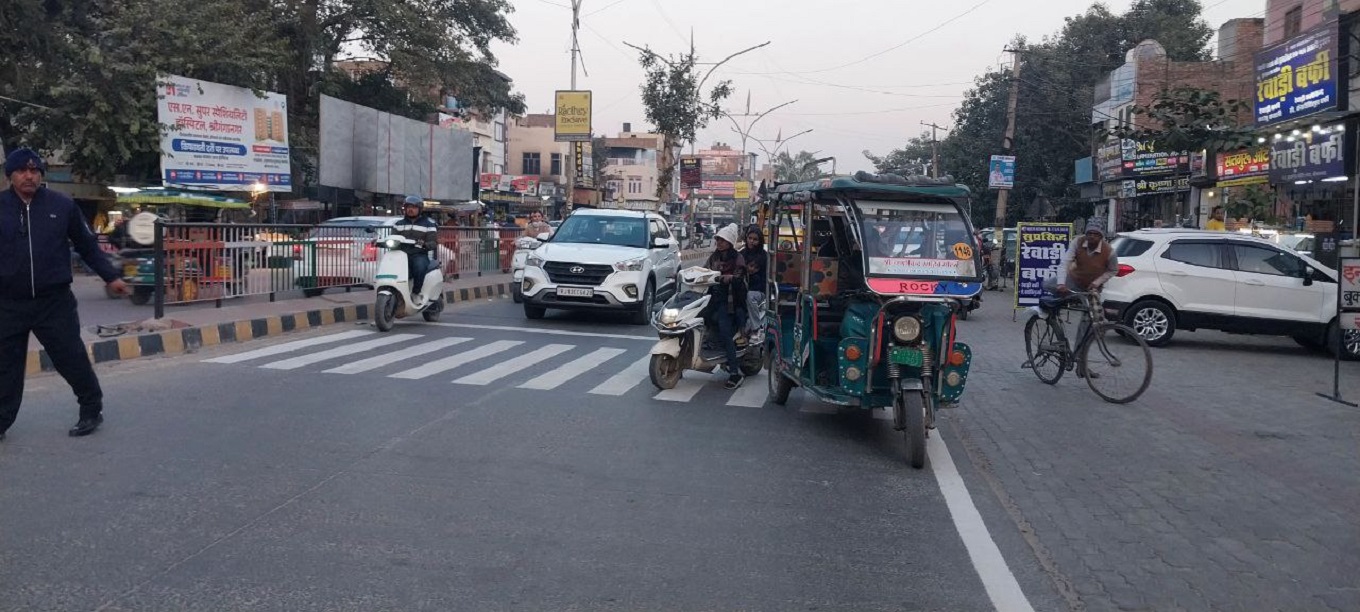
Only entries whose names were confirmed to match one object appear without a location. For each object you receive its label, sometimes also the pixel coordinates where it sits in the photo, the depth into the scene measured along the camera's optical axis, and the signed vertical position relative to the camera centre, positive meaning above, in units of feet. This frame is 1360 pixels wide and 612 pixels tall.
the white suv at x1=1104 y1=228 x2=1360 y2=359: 47.96 -1.24
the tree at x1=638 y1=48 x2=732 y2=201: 146.51 +22.52
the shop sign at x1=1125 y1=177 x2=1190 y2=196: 108.17 +8.23
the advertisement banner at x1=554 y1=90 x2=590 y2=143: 115.03 +16.00
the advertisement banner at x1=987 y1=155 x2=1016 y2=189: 107.76 +9.16
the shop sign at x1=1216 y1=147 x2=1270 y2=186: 84.38 +8.03
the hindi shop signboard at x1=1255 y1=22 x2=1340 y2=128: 61.72 +11.46
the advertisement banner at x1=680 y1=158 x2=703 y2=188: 164.25 +13.83
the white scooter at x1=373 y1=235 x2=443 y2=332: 45.24 -1.19
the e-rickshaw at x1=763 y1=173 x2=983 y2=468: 23.97 -0.85
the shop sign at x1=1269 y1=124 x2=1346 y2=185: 64.95 +6.91
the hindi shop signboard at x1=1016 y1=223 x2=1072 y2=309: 62.75 +0.45
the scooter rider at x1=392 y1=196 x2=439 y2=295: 46.93 +1.11
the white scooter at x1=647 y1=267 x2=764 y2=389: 32.42 -2.28
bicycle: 31.89 -2.87
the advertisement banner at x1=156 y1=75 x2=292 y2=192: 83.76 +10.28
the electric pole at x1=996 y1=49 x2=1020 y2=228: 105.91 +15.18
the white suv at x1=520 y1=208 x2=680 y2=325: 50.39 -0.48
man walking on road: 20.84 -0.30
